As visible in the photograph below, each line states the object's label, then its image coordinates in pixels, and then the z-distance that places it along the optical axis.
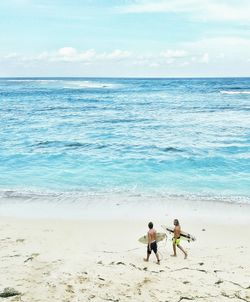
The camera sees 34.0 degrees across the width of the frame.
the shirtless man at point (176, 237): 12.10
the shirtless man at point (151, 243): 11.60
